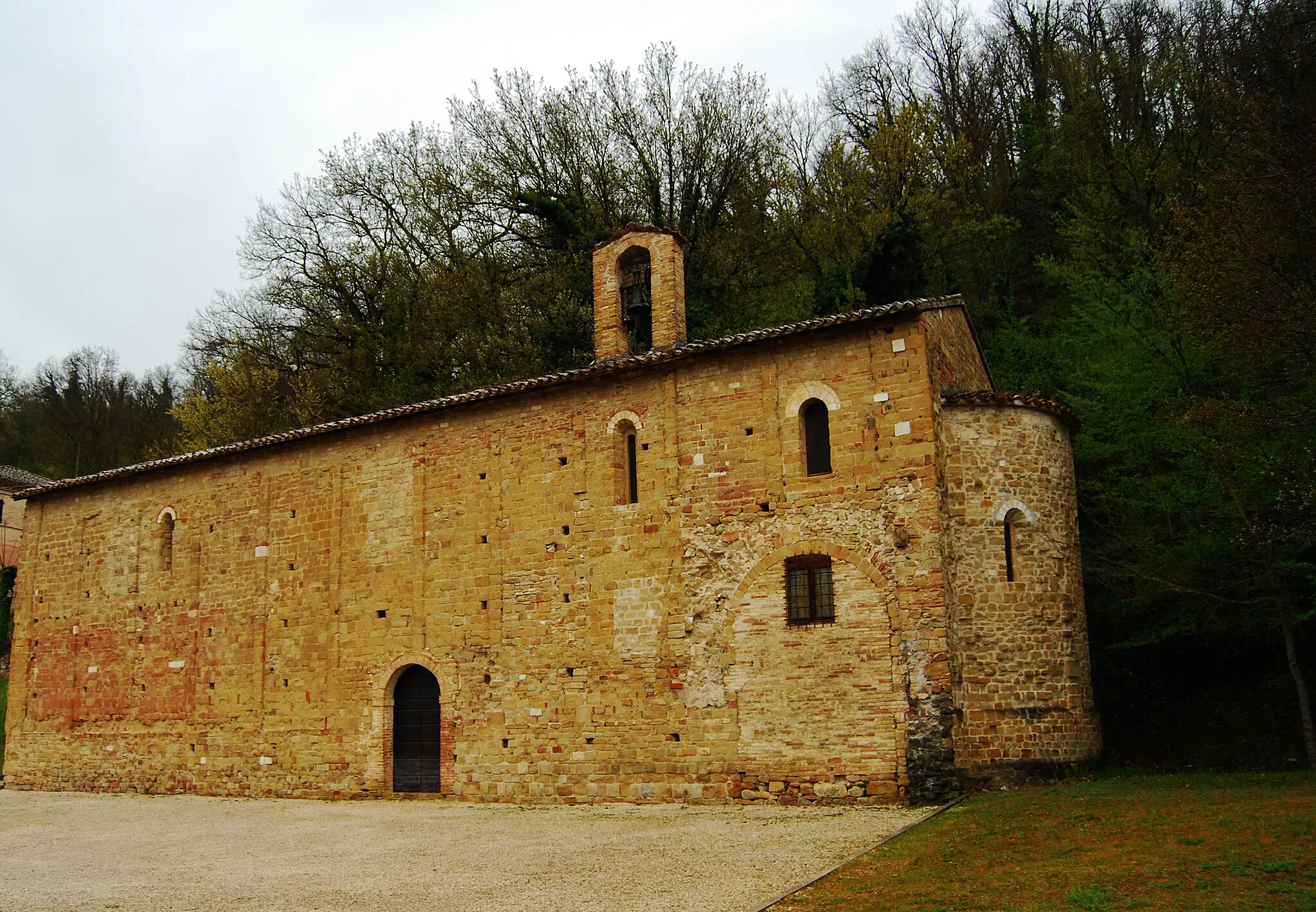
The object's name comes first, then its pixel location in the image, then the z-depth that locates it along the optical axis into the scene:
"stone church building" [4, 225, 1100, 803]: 13.39
